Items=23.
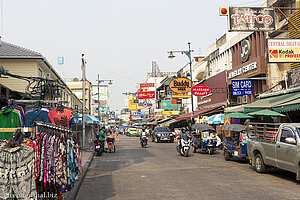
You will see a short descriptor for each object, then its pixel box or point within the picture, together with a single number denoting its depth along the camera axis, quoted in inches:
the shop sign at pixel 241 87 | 1010.7
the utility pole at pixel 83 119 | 926.2
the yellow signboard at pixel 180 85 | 1333.7
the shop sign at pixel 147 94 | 2042.3
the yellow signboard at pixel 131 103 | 3124.5
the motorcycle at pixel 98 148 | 828.9
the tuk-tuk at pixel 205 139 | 814.5
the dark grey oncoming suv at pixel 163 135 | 1430.9
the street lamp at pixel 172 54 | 1305.4
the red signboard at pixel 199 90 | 1176.8
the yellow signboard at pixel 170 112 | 2012.8
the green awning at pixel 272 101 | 696.7
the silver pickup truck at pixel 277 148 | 386.3
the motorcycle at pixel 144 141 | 1100.5
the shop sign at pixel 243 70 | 1024.6
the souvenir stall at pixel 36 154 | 232.5
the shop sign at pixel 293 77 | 760.3
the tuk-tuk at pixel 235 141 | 607.2
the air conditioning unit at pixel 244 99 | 1122.0
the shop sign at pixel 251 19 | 633.6
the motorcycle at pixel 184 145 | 742.5
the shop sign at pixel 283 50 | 667.4
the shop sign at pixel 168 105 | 1925.6
